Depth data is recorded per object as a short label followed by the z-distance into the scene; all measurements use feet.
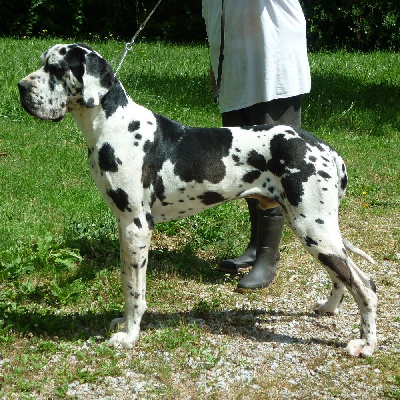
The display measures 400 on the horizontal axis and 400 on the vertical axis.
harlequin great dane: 13.00
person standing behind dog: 15.74
